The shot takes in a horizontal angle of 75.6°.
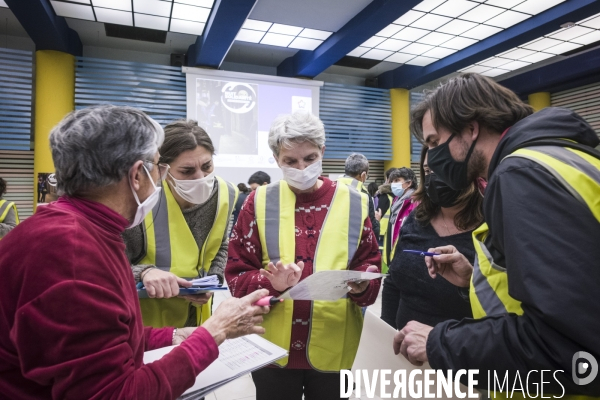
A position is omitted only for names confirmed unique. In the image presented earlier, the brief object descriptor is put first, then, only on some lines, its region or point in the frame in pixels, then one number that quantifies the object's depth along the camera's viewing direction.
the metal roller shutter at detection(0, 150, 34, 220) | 6.71
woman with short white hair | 1.45
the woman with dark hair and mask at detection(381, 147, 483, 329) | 1.42
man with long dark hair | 0.69
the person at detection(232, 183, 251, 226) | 6.18
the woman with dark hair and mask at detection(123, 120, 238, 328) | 1.55
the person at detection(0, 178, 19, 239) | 3.75
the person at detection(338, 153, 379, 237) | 4.20
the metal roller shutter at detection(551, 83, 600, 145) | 8.45
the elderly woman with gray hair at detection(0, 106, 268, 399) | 0.73
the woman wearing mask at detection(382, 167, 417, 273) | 2.47
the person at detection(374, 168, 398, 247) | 4.70
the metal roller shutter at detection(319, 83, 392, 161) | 8.70
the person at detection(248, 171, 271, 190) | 6.03
